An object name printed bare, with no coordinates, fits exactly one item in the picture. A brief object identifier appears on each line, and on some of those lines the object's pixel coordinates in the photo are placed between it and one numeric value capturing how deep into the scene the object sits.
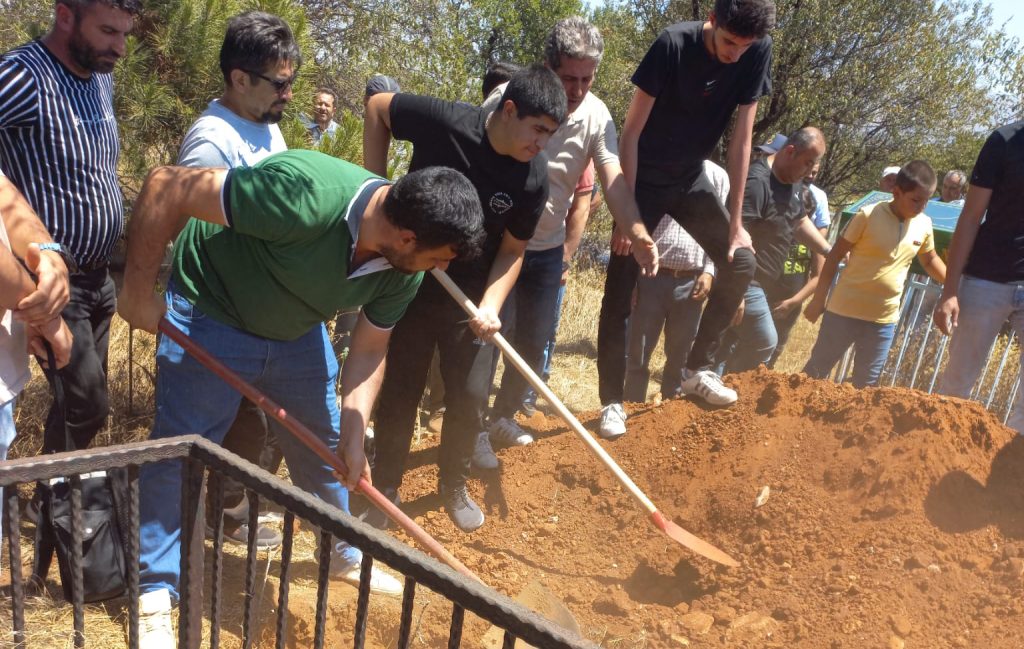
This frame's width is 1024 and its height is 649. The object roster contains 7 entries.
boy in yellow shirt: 5.43
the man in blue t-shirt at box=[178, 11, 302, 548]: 2.91
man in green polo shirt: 2.37
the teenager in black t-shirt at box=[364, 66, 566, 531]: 3.17
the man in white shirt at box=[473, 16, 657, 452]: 3.79
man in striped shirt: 2.81
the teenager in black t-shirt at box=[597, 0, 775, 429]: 4.05
